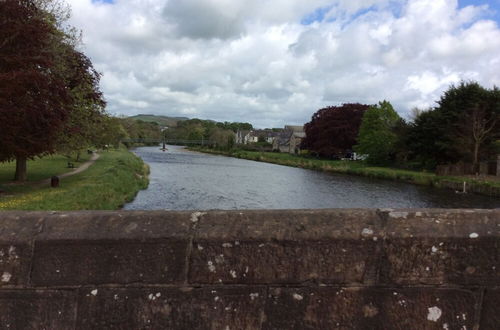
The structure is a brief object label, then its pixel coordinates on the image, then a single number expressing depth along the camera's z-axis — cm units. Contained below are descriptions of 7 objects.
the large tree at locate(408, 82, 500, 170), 5059
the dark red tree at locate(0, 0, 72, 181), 1777
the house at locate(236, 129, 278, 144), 18488
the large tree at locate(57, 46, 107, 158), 2599
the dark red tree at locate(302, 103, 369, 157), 9312
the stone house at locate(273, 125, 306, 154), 13890
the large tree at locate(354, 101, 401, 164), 7138
